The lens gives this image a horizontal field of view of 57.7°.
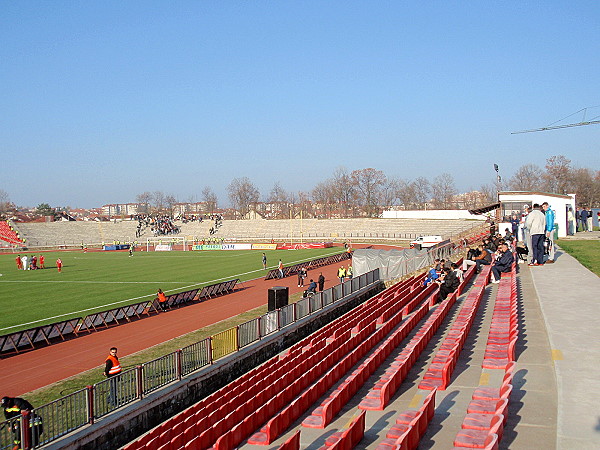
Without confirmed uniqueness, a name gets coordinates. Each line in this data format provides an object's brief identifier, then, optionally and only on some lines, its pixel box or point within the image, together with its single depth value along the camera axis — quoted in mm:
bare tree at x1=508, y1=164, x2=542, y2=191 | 132625
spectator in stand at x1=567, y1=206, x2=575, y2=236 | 44875
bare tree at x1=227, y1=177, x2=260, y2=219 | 166500
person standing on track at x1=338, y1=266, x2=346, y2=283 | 35022
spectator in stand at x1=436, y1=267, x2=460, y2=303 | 18875
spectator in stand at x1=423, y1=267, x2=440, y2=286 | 24250
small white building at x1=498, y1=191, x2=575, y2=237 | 41500
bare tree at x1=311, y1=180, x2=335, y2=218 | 152575
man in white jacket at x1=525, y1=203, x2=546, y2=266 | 20578
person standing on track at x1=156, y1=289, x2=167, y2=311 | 27373
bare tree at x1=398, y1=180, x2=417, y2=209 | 152875
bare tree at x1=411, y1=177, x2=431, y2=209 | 156412
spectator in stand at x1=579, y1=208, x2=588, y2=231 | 58375
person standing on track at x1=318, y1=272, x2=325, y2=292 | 31727
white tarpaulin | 33156
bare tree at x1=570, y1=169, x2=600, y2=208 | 107875
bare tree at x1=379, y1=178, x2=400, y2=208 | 147000
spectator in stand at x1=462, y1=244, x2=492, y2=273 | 25734
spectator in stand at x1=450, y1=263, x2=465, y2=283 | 21919
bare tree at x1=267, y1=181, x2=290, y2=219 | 164750
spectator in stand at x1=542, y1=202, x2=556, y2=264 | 23125
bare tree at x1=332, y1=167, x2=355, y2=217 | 146875
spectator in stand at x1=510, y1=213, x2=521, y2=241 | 35356
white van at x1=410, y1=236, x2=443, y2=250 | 60919
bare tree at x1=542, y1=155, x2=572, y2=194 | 117281
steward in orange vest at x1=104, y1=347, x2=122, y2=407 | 13344
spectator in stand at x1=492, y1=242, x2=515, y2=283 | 20969
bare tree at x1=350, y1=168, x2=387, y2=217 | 143625
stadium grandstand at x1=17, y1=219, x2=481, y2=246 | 82750
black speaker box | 22250
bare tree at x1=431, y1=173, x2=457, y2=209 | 152375
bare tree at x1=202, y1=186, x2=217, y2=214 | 194912
